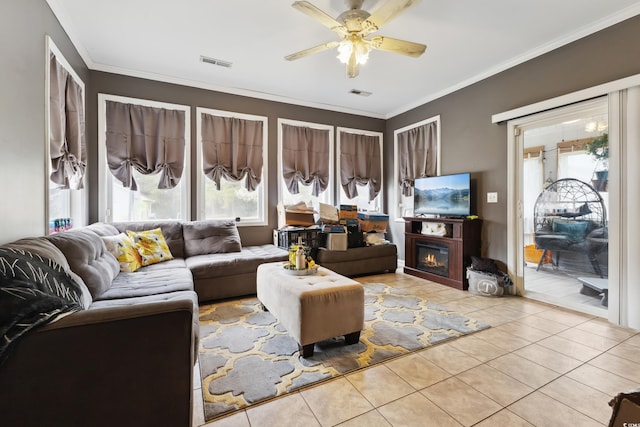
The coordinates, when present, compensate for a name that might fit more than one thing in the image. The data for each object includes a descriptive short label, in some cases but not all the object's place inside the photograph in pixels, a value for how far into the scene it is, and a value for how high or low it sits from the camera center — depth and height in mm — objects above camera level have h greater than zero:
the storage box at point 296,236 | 3971 -369
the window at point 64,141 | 2328 +661
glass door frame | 3361 +165
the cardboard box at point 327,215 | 4336 -60
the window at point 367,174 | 5207 +725
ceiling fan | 2018 +1478
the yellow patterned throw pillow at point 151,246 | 2994 -383
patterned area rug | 1672 -1052
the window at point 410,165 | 4445 +812
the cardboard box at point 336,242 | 4070 -456
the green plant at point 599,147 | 2676 +631
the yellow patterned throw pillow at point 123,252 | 2668 -393
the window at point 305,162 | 4605 +845
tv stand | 3619 -516
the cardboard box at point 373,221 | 4648 -172
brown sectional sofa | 918 -562
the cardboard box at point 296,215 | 4223 -57
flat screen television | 3736 +224
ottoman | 1943 -715
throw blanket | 909 -320
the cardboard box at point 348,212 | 4438 -14
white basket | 3293 -901
